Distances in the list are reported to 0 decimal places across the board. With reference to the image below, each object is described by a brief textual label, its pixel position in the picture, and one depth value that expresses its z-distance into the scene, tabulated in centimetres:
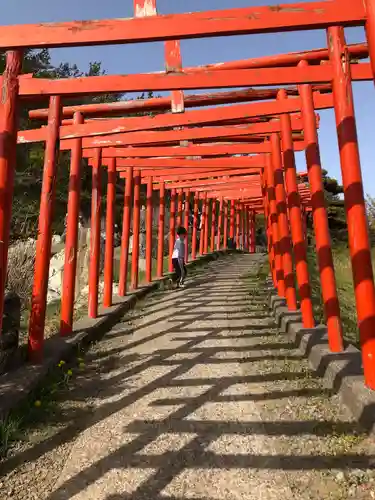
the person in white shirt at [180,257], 1093
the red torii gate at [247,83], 334
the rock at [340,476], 256
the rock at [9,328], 420
